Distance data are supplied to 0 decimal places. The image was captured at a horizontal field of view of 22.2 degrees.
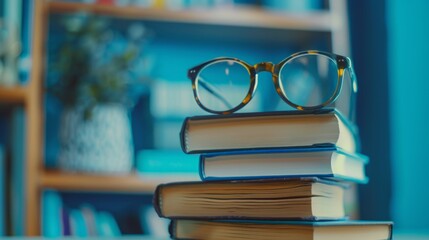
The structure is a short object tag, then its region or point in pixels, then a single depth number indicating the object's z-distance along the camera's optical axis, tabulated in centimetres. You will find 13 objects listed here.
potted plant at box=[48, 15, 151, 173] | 211
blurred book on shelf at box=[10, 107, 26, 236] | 207
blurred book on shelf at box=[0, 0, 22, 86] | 210
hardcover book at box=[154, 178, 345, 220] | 90
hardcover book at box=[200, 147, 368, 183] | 90
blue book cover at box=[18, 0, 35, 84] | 215
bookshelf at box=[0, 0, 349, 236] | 205
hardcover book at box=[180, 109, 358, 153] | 89
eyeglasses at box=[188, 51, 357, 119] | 92
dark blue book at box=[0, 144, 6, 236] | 206
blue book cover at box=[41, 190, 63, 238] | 208
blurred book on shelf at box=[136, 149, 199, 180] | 216
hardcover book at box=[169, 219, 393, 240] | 88
